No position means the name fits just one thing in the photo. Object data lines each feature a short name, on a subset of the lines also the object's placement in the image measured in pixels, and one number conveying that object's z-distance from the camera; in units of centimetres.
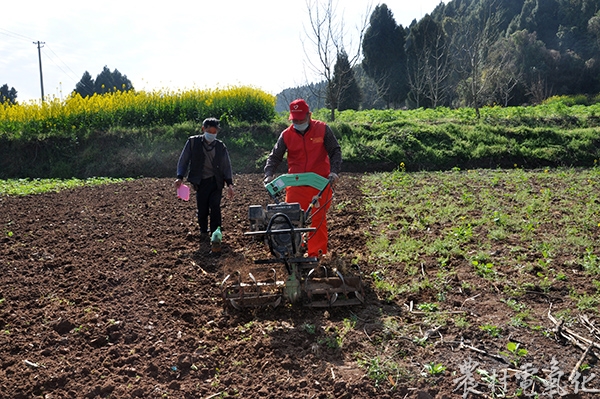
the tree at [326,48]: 2098
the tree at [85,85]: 5066
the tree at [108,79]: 5231
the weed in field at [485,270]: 534
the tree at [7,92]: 4946
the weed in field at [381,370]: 360
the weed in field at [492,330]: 407
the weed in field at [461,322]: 425
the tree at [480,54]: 2139
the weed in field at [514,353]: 371
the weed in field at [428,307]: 469
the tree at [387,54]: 4275
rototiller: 478
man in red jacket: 588
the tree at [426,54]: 3553
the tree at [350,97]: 3657
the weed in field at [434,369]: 363
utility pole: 4375
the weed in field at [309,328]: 443
